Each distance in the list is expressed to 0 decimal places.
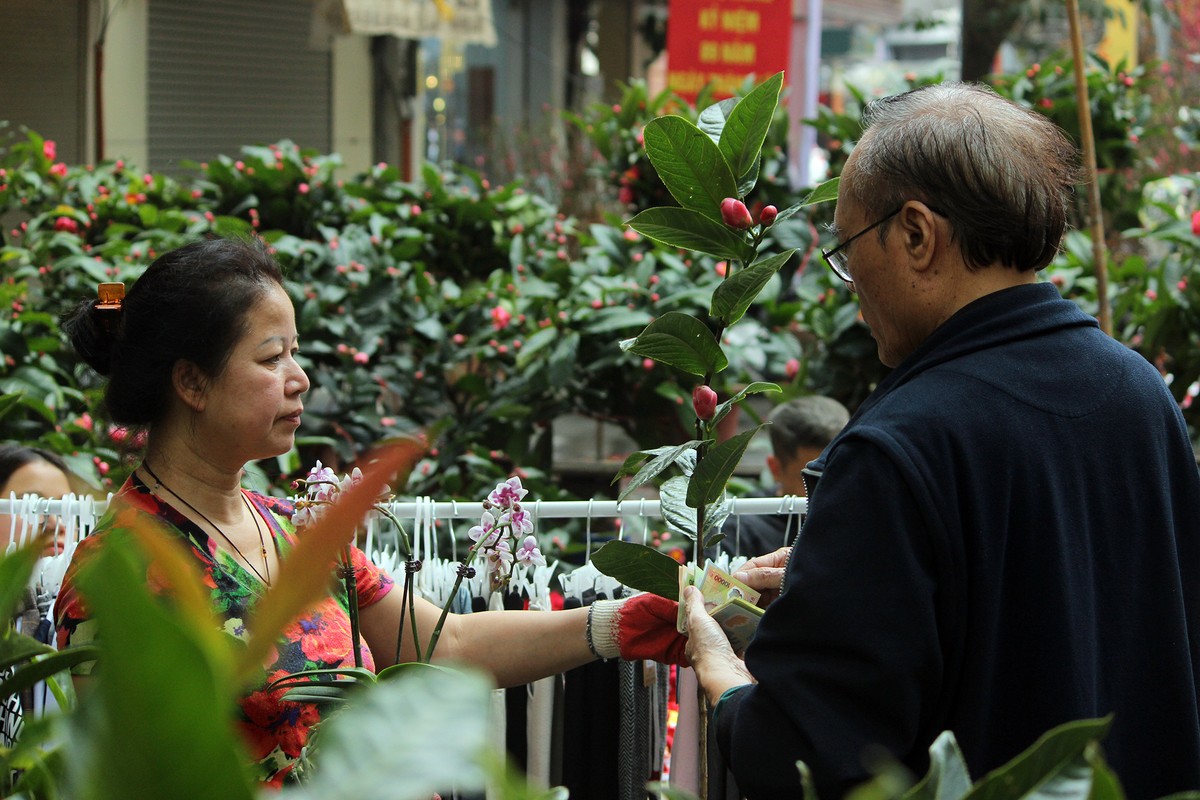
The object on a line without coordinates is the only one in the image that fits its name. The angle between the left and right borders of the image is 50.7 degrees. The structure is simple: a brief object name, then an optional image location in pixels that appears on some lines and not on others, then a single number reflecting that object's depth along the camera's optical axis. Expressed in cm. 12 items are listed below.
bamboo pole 348
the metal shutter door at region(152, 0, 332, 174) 801
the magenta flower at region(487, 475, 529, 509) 201
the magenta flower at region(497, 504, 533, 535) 200
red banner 740
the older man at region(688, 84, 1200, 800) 134
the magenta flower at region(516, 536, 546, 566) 208
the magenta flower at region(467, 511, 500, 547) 200
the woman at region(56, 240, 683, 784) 204
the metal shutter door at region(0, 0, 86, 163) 609
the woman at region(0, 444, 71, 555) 305
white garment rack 243
